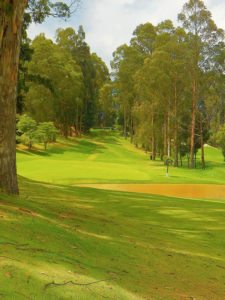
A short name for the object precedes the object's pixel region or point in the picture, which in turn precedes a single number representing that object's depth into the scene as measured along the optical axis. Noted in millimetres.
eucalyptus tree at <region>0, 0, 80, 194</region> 10258
